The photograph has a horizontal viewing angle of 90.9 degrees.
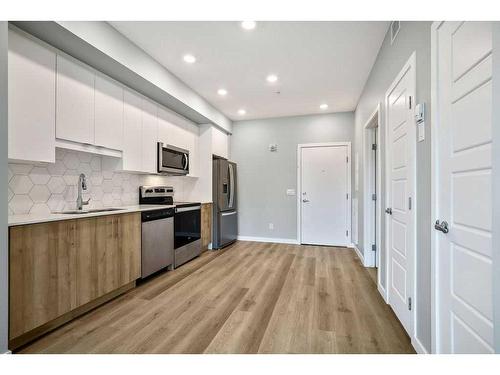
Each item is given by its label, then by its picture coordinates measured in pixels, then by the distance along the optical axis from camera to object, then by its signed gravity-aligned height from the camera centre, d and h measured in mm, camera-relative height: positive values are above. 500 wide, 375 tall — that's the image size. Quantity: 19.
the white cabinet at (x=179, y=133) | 3502 +869
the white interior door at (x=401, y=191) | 1718 -19
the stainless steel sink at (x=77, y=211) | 2279 -218
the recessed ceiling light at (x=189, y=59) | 2736 +1474
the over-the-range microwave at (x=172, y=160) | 3369 +425
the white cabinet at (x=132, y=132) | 2828 +671
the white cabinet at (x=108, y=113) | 2477 +797
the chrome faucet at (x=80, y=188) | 2432 +5
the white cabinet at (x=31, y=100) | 1761 +676
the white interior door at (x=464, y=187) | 1007 +8
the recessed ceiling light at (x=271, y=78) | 3215 +1476
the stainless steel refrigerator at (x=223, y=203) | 4410 -259
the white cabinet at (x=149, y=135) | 3129 +697
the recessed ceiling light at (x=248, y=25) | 2188 +1478
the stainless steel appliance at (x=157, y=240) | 2748 -617
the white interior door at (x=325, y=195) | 4645 -121
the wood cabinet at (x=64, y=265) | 1565 -595
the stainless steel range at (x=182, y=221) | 3373 -479
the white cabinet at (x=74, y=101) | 2103 +788
